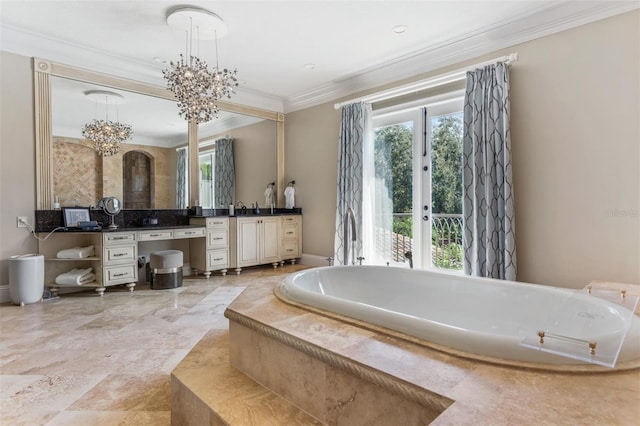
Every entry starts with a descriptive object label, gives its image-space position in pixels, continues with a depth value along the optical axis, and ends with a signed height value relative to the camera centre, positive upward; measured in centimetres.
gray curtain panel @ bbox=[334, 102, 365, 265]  444 +49
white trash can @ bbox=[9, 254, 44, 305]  324 -64
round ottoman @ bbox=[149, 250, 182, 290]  395 -71
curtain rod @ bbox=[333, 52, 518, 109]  322 +140
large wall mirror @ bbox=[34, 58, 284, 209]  365 +82
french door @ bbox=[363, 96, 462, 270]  371 +27
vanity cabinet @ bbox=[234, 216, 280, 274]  479 -47
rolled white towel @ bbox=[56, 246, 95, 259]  353 -44
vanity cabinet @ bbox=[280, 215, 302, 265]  529 -46
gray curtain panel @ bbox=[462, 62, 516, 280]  309 +28
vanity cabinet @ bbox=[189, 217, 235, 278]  452 -51
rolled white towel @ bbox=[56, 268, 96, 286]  351 -70
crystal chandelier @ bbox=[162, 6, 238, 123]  305 +129
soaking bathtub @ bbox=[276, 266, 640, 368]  111 -49
